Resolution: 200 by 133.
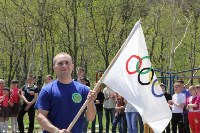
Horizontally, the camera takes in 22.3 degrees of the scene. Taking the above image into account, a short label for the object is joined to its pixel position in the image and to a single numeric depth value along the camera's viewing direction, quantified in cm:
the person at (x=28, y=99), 1513
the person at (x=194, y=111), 1354
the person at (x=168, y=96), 1524
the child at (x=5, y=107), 1587
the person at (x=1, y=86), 1584
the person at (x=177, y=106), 1448
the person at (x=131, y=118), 1411
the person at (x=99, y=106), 1550
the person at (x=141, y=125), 1485
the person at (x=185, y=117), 1476
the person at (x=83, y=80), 1439
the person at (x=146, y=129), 1254
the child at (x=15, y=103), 1585
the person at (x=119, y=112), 1528
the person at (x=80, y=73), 1417
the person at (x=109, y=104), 1592
